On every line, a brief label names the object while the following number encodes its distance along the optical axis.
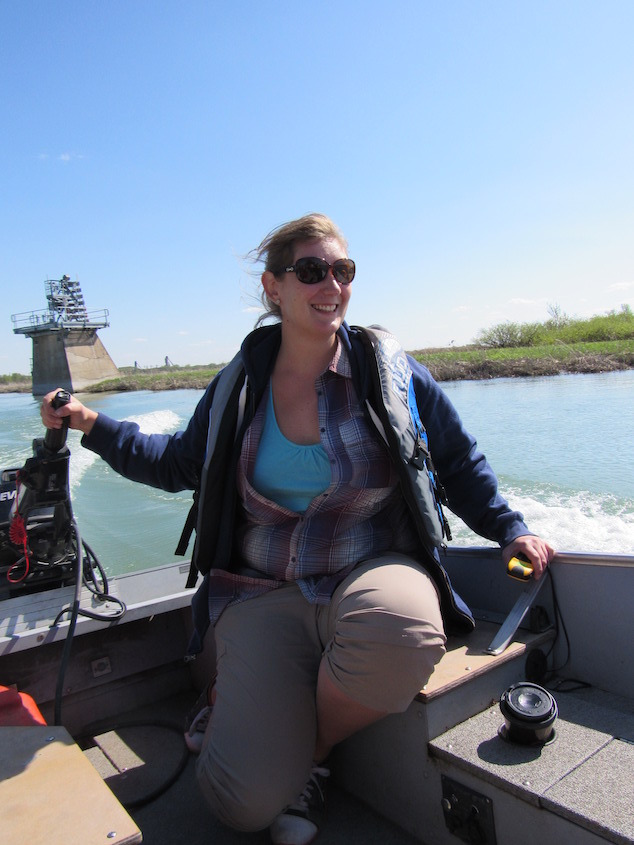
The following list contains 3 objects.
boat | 1.12
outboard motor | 1.74
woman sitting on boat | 1.28
